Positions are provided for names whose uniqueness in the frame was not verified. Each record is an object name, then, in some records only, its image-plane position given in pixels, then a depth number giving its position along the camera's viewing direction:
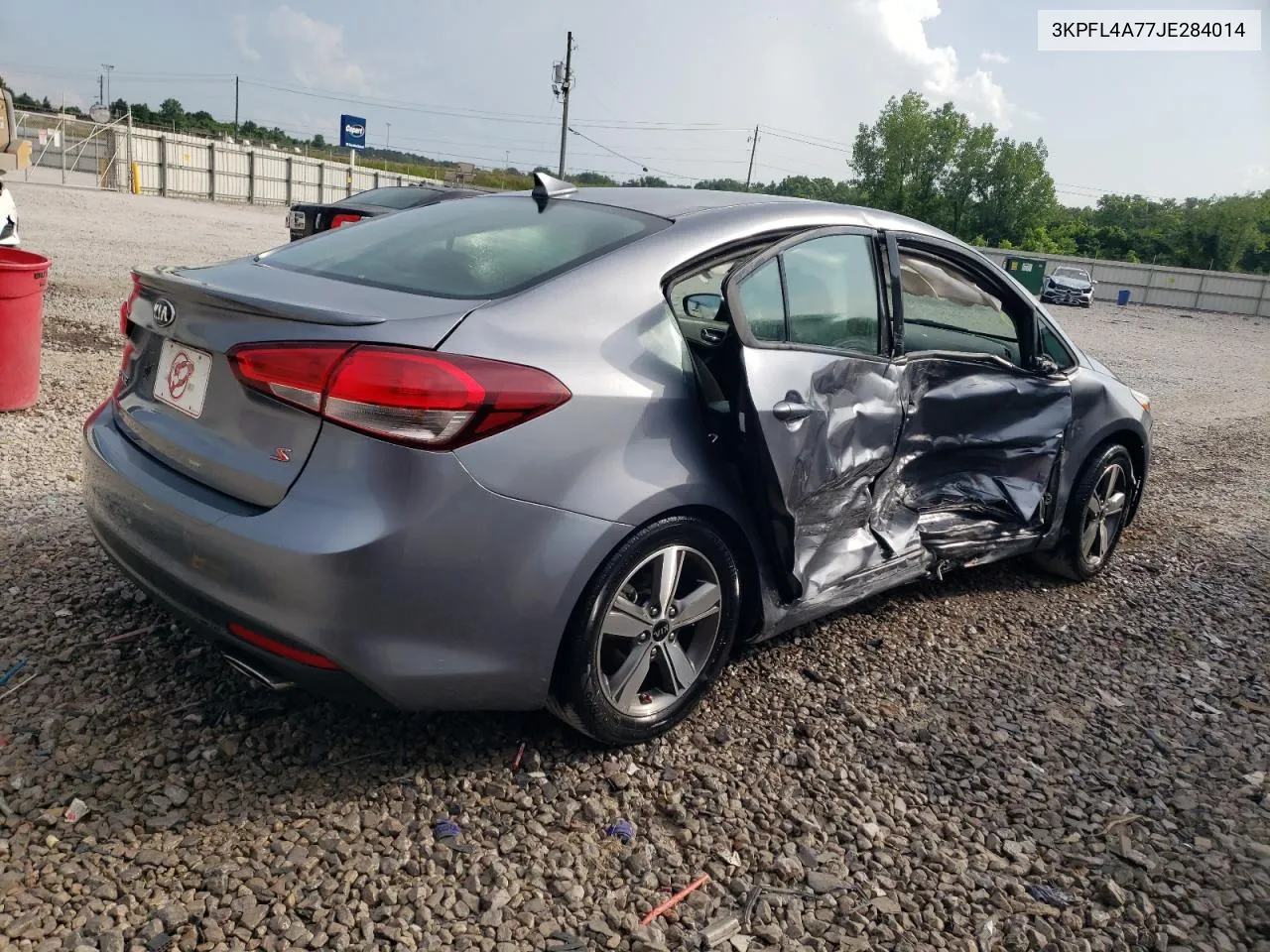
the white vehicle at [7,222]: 6.66
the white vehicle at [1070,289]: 35.06
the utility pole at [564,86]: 47.12
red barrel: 5.33
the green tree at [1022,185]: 84.19
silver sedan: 2.29
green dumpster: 37.78
